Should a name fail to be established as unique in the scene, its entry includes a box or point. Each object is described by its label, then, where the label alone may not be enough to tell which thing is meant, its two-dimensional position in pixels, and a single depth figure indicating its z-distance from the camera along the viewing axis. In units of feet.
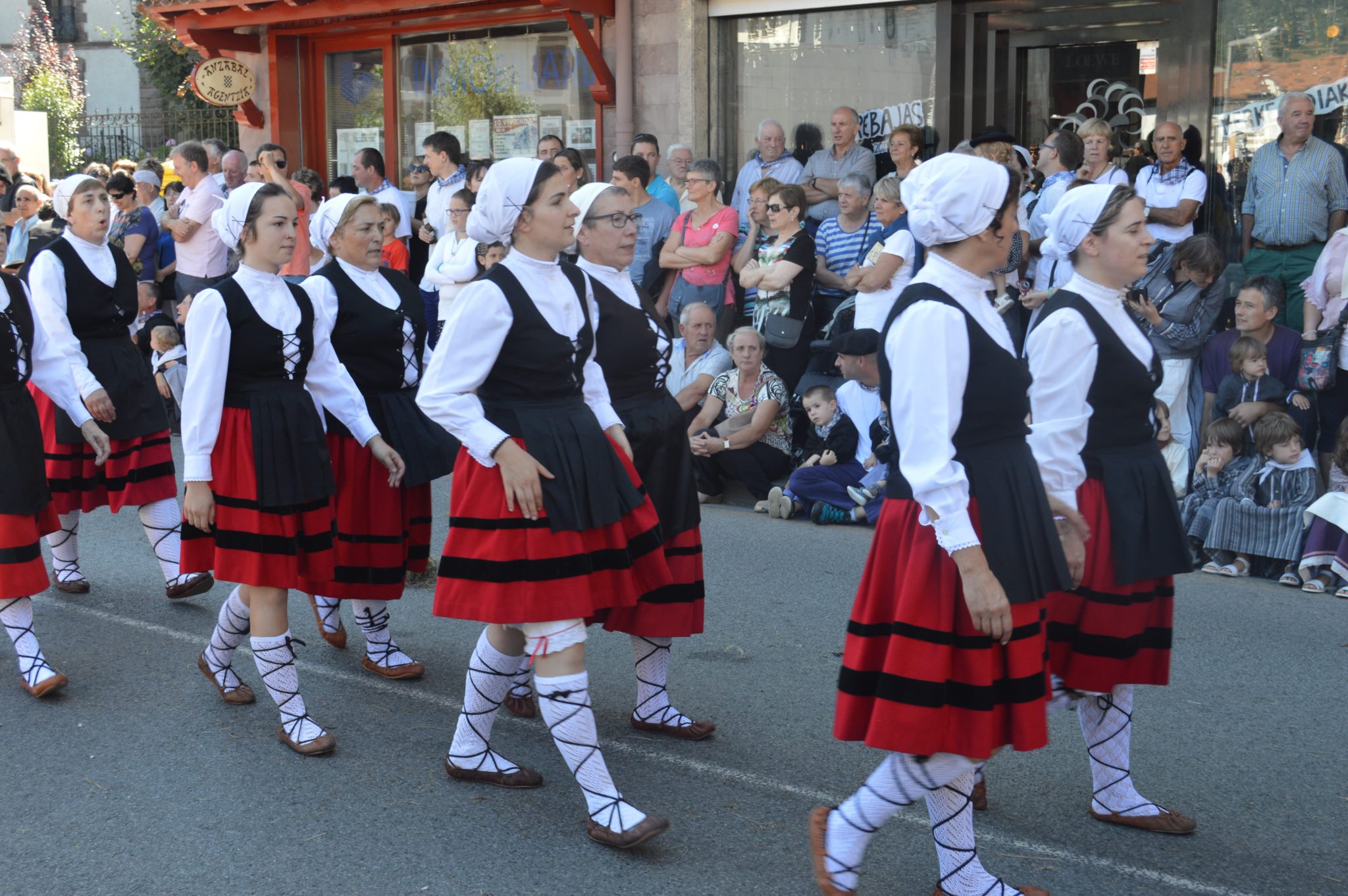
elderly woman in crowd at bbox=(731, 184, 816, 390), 29.45
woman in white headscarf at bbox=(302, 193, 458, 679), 16.69
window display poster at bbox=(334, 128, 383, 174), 50.16
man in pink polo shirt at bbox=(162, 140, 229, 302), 38.60
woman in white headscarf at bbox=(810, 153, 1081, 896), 9.96
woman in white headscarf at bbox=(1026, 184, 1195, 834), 11.87
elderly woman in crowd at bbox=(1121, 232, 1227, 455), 26.37
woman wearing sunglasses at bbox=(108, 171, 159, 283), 38.63
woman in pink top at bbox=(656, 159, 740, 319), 31.12
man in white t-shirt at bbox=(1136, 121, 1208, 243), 28.17
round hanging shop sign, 48.42
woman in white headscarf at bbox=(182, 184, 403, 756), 14.70
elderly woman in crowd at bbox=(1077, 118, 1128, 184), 28.09
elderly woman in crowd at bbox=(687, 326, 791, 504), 28.78
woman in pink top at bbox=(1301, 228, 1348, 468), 25.26
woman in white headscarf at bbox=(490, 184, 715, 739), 14.46
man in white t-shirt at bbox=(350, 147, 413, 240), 39.70
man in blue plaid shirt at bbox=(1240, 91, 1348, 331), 27.30
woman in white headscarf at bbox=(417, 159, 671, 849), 12.16
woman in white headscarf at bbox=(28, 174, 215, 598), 19.79
